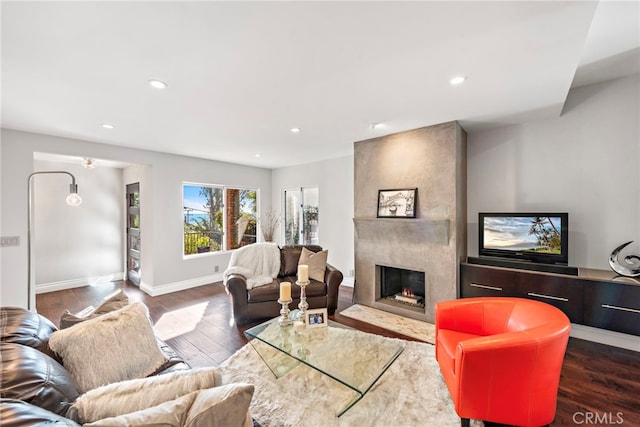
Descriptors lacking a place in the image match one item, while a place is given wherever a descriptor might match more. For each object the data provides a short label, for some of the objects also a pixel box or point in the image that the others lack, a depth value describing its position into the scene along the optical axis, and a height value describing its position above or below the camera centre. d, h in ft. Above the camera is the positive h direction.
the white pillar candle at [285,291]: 7.59 -2.25
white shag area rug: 5.87 -4.64
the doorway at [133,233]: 17.08 -1.21
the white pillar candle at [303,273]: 7.99 -1.82
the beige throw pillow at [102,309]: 5.10 -2.03
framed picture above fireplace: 11.53 +0.51
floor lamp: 8.38 +0.55
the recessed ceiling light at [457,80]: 7.03 +3.68
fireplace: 10.65 -0.10
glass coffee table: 5.87 -3.58
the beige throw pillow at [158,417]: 2.51 -2.06
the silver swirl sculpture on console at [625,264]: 8.51 -1.75
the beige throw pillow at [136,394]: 3.03 -2.21
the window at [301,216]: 18.99 -0.12
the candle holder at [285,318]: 8.00 -3.21
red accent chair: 5.00 -3.18
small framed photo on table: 7.93 -3.21
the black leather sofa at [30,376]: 2.36 -1.92
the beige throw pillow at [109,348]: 4.29 -2.38
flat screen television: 9.61 -0.91
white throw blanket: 11.92 -2.34
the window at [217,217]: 17.26 -0.17
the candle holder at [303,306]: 8.08 -2.92
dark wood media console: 7.94 -2.71
